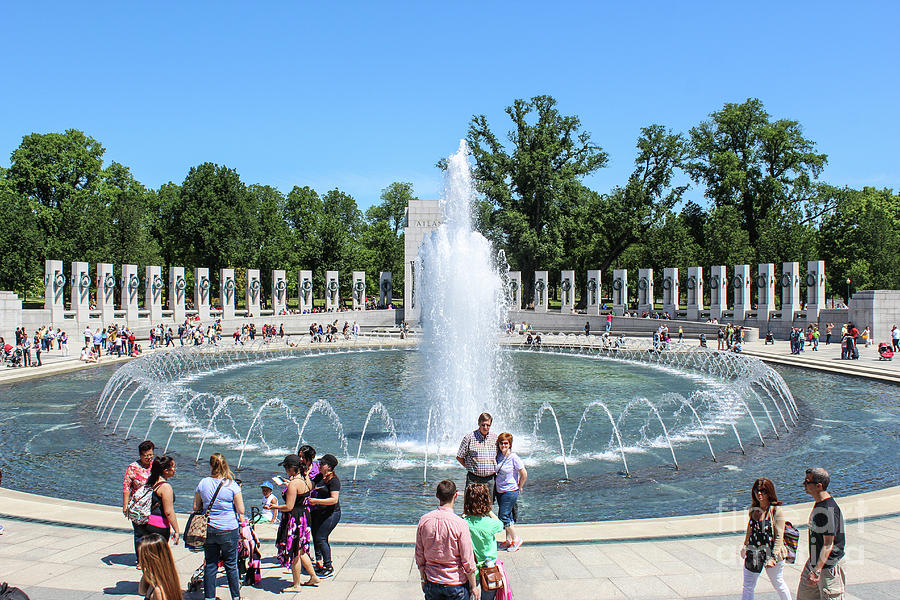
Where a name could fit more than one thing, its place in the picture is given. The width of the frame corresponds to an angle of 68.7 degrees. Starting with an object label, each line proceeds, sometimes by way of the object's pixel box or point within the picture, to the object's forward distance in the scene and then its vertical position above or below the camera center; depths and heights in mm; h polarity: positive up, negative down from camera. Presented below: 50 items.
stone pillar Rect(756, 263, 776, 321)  41594 +266
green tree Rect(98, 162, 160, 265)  55156 +5644
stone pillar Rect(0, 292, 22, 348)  34250 -990
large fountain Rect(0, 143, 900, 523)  11383 -3230
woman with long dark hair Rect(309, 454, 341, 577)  6641 -2165
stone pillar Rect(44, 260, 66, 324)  38094 +305
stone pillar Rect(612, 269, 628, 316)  48344 +178
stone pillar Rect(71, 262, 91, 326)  38938 +250
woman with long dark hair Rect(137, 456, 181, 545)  6198 -1906
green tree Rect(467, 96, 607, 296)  57438 +10257
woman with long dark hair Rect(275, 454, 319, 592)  6508 -2318
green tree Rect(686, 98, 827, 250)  57031 +11475
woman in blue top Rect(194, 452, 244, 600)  5969 -2084
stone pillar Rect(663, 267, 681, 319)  46188 +233
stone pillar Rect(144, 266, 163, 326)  42625 +137
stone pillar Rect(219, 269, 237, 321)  46188 +283
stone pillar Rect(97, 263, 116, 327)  39656 +192
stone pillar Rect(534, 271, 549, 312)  51647 +357
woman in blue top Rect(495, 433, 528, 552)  7285 -2102
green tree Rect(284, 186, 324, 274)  68125 +7740
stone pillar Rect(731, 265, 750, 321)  43031 +540
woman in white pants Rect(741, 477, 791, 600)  5391 -2026
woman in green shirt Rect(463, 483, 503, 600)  5129 -1814
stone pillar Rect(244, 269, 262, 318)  47281 +216
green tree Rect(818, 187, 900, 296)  51812 +4640
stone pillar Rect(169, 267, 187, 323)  44131 +343
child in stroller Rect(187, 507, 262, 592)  6543 -2638
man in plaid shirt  7348 -1789
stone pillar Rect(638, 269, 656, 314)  47688 +247
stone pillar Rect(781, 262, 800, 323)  40562 +258
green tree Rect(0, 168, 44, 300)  50250 +4048
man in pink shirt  4734 -1901
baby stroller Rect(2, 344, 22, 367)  26922 -2516
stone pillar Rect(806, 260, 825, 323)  39156 +430
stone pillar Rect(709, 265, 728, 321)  43625 +150
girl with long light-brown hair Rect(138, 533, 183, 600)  4273 -1795
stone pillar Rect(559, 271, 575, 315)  49906 +342
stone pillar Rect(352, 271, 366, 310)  51719 +379
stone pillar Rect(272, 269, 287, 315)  48438 +294
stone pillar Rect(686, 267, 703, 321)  44438 +88
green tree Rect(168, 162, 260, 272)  59469 +6884
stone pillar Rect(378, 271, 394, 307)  55050 +571
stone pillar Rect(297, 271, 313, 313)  49469 +293
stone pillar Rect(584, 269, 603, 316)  49031 +108
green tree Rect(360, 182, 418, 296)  78312 +6564
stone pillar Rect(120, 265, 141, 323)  40719 +195
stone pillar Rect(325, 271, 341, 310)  50062 +446
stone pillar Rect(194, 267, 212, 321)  45250 +279
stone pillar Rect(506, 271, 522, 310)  51688 +522
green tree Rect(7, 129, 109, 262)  52875 +9530
